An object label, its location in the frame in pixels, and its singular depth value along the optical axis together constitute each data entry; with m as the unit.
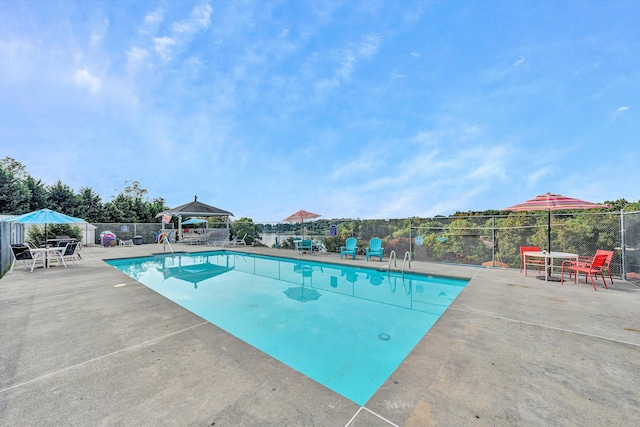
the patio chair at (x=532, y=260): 6.73
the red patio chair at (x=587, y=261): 5.31
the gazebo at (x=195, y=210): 16.11
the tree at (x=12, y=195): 15.72
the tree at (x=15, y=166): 22.75
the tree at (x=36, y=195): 17.30
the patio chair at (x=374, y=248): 9.32
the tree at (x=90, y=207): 19.06
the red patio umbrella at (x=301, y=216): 11.28
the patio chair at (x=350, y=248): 9.75
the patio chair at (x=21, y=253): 7.94
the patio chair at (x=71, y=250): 8.26
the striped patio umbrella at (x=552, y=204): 5.67
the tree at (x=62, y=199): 18.25
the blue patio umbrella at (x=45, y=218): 7.73
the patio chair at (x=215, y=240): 16.99
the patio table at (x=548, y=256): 5.57
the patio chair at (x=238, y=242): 15.23
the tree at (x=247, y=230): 15.40
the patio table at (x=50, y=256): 7.70
